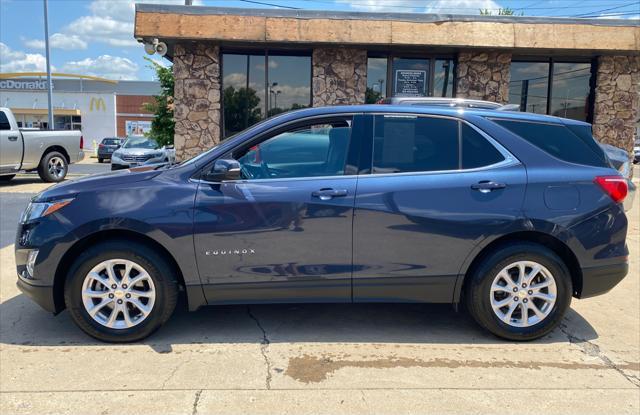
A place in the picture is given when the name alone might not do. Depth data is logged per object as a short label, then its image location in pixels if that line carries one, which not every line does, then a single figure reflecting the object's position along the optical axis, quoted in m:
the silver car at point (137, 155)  19.03
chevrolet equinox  3.70
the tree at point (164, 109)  15.96
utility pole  22.27
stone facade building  8.96
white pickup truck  12.51
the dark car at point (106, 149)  31.05
